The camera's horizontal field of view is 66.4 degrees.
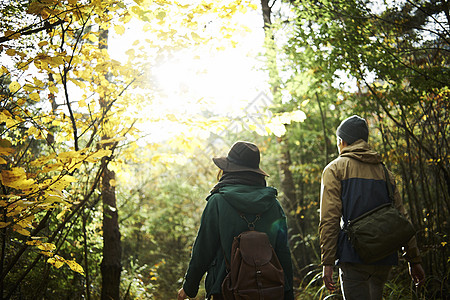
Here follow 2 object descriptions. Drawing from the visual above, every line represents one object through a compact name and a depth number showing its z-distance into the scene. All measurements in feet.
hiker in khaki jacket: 8.07
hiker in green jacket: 6.96
